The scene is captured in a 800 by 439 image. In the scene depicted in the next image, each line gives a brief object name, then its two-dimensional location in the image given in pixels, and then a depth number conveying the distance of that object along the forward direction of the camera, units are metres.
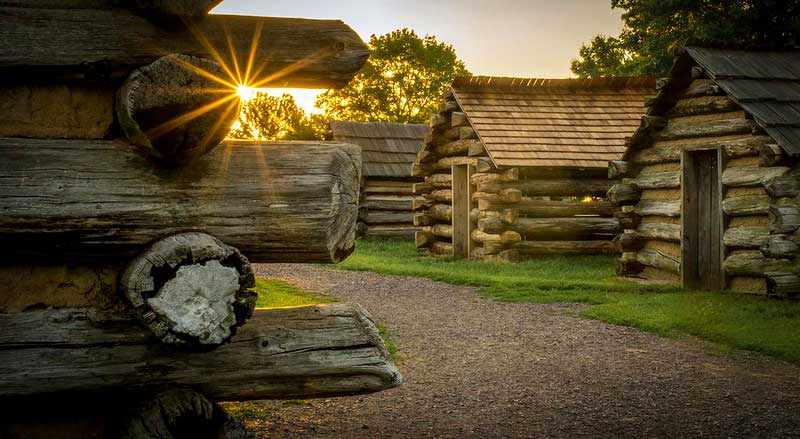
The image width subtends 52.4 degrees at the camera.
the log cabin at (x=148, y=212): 3.41
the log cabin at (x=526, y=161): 17.36
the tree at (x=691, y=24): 25.25
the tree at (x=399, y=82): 53.62
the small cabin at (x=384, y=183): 26.12
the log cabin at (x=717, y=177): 10.91
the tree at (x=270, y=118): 47.41
